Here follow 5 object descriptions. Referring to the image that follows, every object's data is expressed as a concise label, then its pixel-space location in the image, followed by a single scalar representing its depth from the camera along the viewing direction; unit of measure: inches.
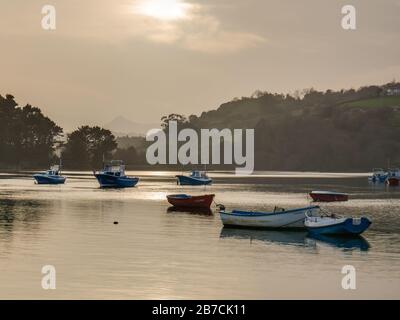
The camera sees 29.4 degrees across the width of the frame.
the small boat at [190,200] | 3807.6
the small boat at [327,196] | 4726.9
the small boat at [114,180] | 6387.8
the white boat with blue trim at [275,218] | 2741.1
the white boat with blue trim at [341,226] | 2561.5
